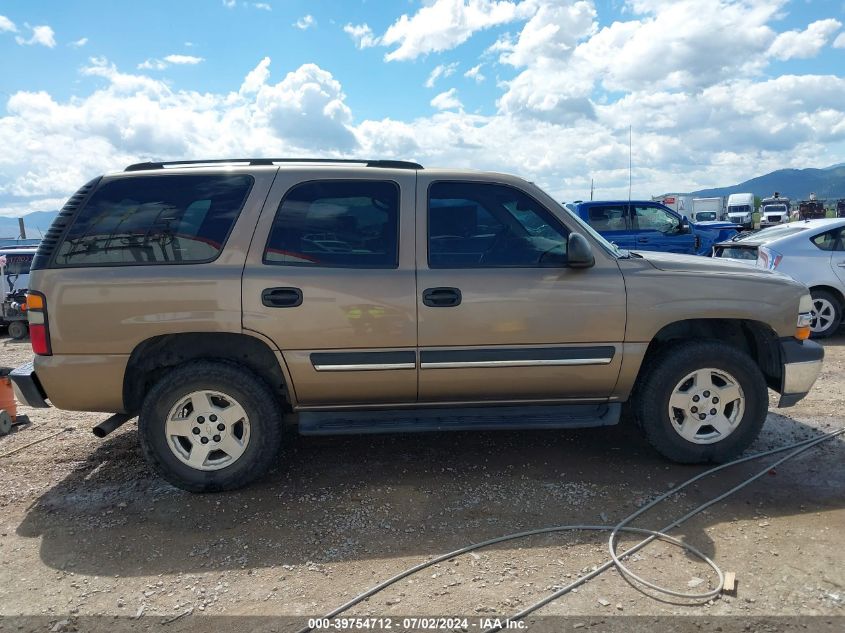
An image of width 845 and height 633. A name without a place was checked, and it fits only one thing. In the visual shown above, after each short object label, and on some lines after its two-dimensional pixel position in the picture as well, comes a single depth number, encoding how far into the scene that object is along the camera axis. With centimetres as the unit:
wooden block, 259
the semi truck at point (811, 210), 3559
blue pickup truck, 1195
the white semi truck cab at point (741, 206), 4184
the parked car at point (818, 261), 771
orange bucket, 495
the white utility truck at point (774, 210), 4044
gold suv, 345
